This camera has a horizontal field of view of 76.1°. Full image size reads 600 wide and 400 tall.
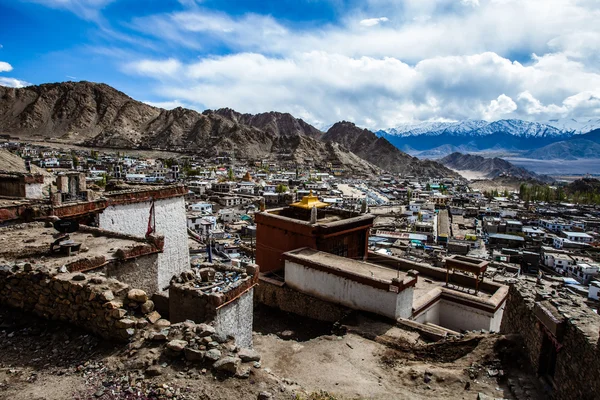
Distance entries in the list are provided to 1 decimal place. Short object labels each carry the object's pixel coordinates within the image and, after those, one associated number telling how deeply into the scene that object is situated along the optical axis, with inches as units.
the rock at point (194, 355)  193.9
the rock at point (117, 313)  214.9
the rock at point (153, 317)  227.8
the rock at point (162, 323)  223.1
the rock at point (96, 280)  235.3
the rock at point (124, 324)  211.8
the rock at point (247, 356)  203.2
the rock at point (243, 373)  189.6
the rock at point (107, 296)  218.5
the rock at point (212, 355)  194.2
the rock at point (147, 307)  232.5
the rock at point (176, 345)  196.7
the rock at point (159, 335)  207.0
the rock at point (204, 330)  209.8
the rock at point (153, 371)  185.9
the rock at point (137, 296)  232.1
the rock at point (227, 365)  190.1
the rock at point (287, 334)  421.7
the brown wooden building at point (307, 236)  531.8
